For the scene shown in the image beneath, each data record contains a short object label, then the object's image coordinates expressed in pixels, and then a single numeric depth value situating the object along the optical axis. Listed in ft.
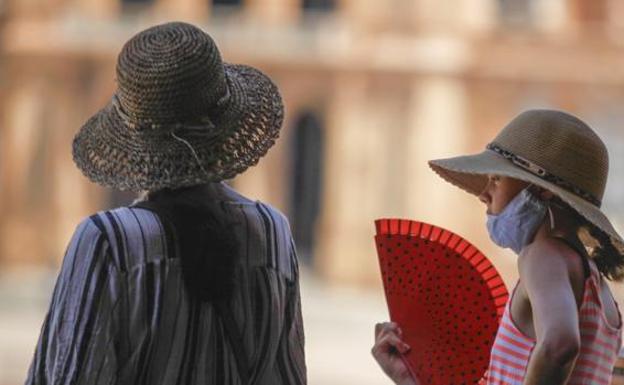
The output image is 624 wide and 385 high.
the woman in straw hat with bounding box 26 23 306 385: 21.22
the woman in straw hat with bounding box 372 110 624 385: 21.29
